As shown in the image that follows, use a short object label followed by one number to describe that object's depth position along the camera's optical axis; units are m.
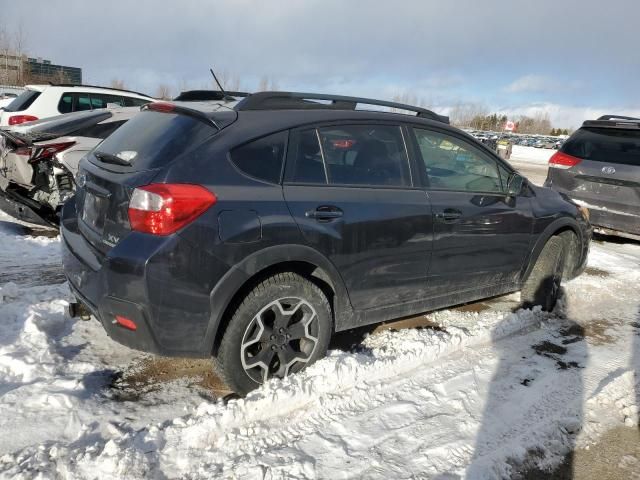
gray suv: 7.20
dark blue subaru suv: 2.69
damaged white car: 5.55
